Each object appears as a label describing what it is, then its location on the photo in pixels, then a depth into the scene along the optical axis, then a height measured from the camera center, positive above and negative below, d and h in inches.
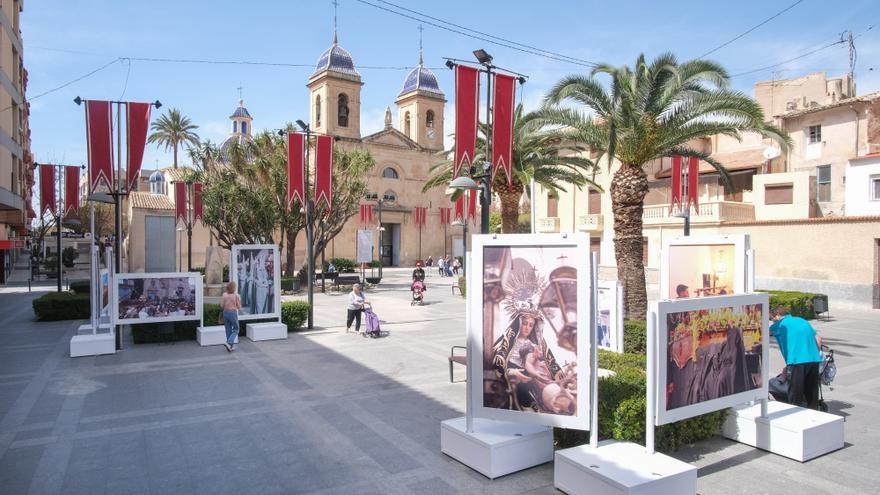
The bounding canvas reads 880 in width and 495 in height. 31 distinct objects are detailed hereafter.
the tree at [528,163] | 729.0 +105.9
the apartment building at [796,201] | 850.0 +87.4
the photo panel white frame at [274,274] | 558.9 -26.3
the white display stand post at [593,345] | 208.5 -37.1
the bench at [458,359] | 375.9 -76.7
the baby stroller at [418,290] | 848.3 -69.0
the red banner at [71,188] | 888.3 +84.9
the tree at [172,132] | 2074.3 +402.8
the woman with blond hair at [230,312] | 492.8 -59.4
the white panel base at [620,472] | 191.9 -78.7
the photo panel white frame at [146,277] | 490.3 -42.4
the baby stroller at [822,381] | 306.0 -74.3
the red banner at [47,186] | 890.7 +88.1
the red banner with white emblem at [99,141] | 506.3 +90.7
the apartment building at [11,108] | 807.1 +203.5
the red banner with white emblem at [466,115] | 464.8 +104.9
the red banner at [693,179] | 852.5 +97.0
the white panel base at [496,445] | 228.2 -83.0
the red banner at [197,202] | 1127.0 +80.9
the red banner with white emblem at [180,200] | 1163.9 +88.3
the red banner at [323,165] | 729.6 +99.4
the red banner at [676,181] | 852.5 +93.7
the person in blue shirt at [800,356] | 288.2 -56.6
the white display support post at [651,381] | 207.0 -50.0
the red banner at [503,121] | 474.6 +101.7
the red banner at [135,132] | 519.8 +101.7
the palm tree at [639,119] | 489.4 +111.0
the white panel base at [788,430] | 244.7 -82.5
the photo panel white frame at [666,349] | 208.2 -42.9
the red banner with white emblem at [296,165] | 702.5 +96.6
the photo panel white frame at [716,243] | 322.3 -5.7
